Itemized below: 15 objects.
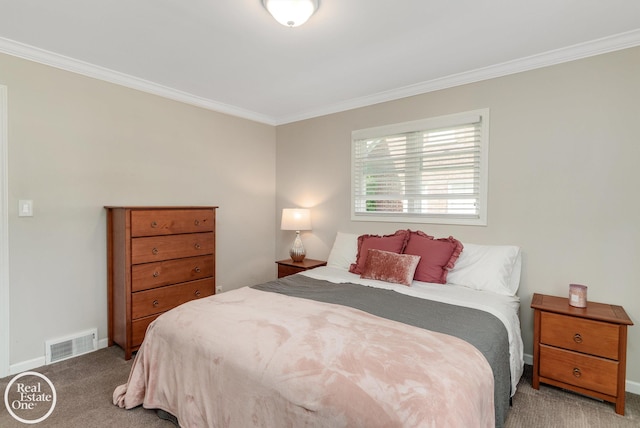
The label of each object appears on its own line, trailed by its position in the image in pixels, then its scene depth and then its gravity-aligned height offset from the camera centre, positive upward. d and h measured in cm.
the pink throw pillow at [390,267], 260 -52
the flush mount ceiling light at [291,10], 173 +110
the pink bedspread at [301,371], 114 -69
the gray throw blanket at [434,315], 160 -66
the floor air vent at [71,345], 254 -120
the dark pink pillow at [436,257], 265 -43
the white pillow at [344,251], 328 -49
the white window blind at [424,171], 285 +36
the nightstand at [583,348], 195 -91
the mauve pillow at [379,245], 293 -37
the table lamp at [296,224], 377 -23
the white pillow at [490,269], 247 -51
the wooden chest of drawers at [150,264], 260 -54
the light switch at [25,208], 239 -5
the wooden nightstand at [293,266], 353 -69
